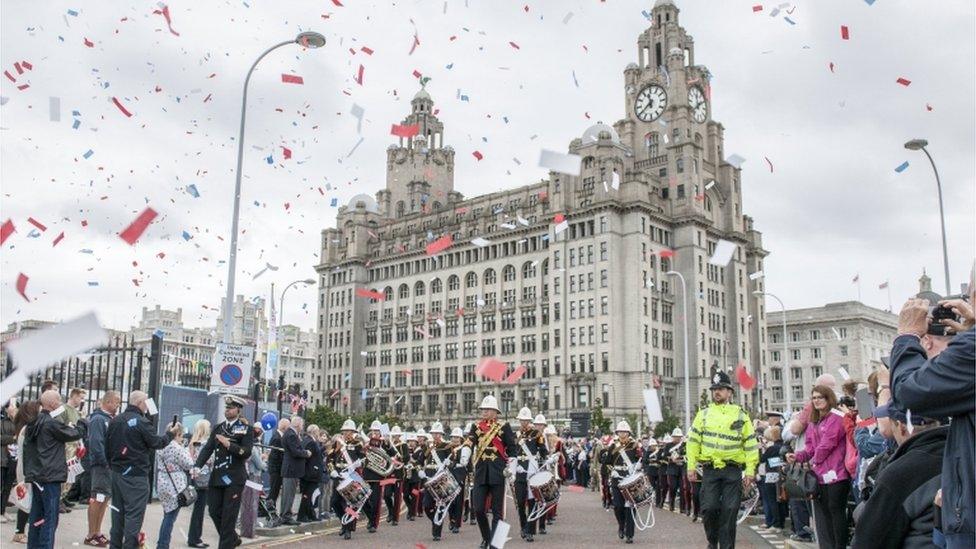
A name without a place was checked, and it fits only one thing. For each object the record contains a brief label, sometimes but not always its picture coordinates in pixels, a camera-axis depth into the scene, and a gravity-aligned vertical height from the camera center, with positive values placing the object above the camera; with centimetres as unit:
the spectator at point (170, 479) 1206 -76
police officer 1084 -49
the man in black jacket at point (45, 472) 1046 -58
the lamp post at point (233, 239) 1820 +367
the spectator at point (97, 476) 1252 -76
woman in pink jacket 1019 -45
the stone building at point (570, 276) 8969 +1612
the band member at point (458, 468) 1423 -96
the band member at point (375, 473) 1714 -97
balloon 2008 +3
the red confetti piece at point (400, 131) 2110 +737
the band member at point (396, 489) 1895 -138
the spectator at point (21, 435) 1197 -18
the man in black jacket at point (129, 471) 1108 -60
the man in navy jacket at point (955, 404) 404 +10
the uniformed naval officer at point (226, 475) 1155 -66
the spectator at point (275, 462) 1745 -77
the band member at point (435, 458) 1872 -74
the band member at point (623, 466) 1485 -80
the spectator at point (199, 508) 1288 -124
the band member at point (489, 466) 1380 -65
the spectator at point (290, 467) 1667 -81
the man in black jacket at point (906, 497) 476 -38
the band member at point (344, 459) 1715 -71
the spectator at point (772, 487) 1609 -117
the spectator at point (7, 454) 1405 -52
